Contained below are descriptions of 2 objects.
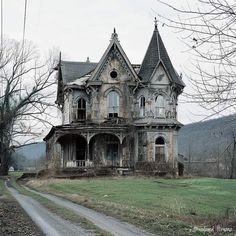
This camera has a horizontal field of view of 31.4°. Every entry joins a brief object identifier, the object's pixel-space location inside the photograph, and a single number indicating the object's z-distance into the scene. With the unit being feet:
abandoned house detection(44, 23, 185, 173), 132.38
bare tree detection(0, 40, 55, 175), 178.19
